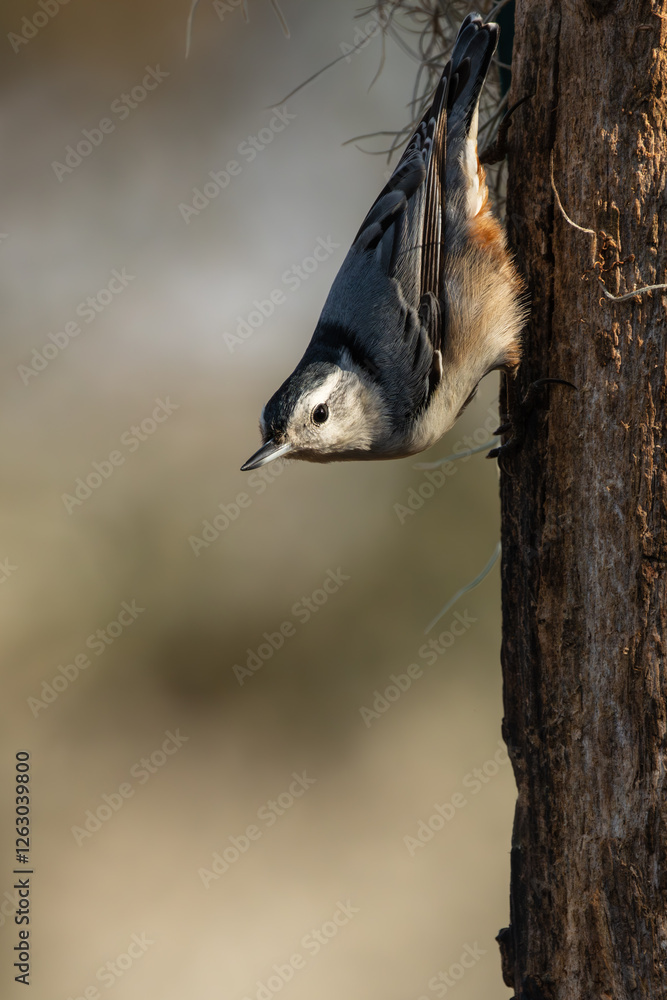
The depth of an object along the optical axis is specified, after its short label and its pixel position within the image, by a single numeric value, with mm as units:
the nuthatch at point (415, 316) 4955
